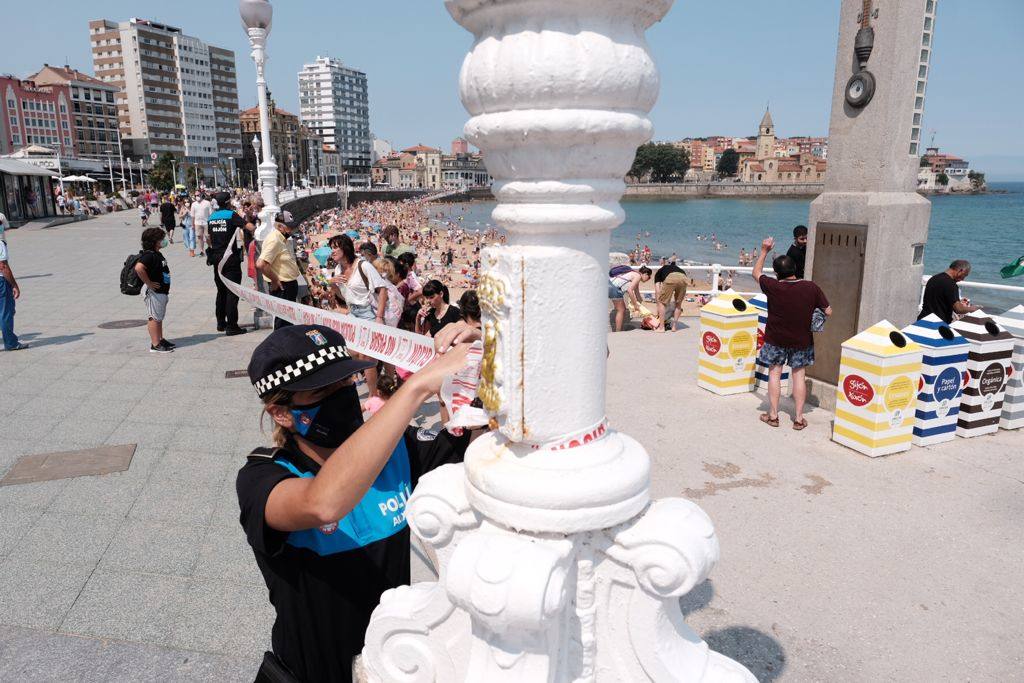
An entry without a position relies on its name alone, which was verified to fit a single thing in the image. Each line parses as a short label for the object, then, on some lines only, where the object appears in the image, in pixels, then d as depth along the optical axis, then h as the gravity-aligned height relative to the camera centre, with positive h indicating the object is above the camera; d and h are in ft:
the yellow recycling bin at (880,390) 18.60 -5.17
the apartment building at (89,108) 332.60 +49.27
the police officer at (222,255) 33.50 -2.74
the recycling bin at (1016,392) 20.68 -5.72
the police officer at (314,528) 6.02 -2.93
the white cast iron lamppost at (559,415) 4.14 -1.45
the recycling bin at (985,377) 19.97 -5.12
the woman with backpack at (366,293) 22.88 -3.01
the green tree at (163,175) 274.16 +11.98
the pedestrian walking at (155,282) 29.01 -3.35
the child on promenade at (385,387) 17.42 -4.79
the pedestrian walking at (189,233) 64.97 -2.78
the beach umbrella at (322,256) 48.85 -3.73
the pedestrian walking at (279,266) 29.04 -2.66
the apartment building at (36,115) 299.17 +41.38
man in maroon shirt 20.80 -3.85
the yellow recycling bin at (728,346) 24.41 -5.14
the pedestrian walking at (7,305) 29.37 -4.37
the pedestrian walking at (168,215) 63.72 -1.03
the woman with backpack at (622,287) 35.06 -4.39
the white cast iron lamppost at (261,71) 38.72 +8.70
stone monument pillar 20.98 +1.02
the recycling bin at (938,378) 19.27 -4.98
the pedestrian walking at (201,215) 60.85 -0.95
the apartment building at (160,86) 366.84 +66.55
